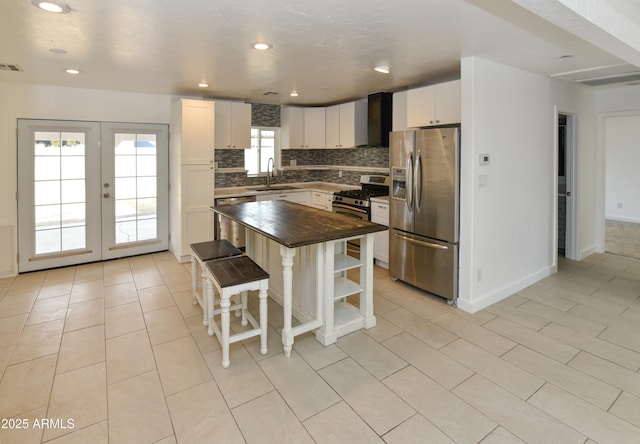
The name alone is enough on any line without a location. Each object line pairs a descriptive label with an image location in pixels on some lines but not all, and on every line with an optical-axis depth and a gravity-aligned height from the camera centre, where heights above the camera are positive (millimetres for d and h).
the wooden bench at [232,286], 2617 -599
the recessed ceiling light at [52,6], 2180 +1218
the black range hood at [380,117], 5258 +1295
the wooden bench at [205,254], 3184 -446
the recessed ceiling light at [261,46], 3000 +1329
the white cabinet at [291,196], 5953 +145
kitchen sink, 6189 +302
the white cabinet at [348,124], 5703 +1297
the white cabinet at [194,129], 4980 +1051
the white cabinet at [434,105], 3914 +1144
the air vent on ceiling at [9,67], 3643 +1404
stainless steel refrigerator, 3598 -30
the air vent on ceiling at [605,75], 3643 +1412
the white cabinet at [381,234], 4770 -394
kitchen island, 2754 -517
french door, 4672 +184
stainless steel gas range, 5066 +127
